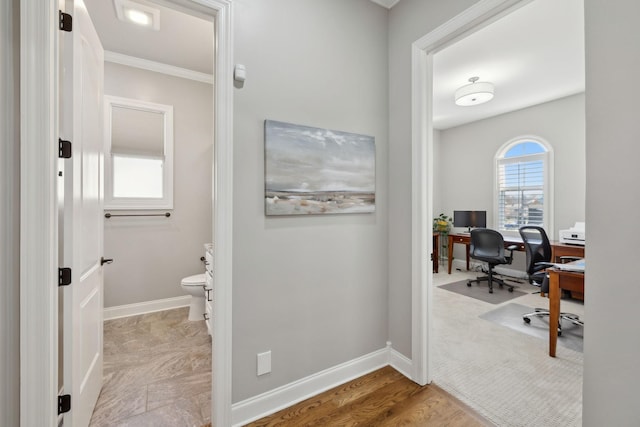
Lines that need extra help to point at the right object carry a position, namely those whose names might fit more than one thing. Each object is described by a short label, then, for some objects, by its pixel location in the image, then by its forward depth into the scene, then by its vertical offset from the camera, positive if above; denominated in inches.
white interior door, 50.0 -0.3
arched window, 180.4 +18.7
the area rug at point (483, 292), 151.9 -48.0
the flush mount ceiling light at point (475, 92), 142.5 +62.8
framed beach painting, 66.1 +10.5
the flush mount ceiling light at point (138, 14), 87.3 +65.8
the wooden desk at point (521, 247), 144.5 -20.9
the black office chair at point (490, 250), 165.5 -24.2
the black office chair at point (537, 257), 123.3 -23.5
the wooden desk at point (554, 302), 89.7 -30.0
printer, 145.6 -12.9
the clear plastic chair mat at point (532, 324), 103.3 -48.4
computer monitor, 206.7 -5.9
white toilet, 112.5 -34.6
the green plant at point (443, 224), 225.0 -10.6
